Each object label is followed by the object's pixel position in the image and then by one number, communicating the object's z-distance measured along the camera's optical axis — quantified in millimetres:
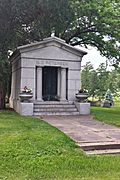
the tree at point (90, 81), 37156
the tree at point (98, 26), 18828
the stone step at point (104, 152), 6844
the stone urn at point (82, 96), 15641
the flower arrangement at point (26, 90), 14758
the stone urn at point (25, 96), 14463
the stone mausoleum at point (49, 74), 15477
